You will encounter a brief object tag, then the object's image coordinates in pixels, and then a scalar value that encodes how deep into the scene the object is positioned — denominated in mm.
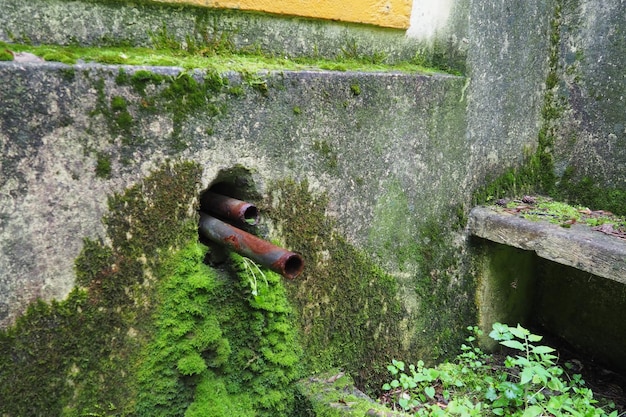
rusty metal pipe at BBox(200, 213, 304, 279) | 1515
